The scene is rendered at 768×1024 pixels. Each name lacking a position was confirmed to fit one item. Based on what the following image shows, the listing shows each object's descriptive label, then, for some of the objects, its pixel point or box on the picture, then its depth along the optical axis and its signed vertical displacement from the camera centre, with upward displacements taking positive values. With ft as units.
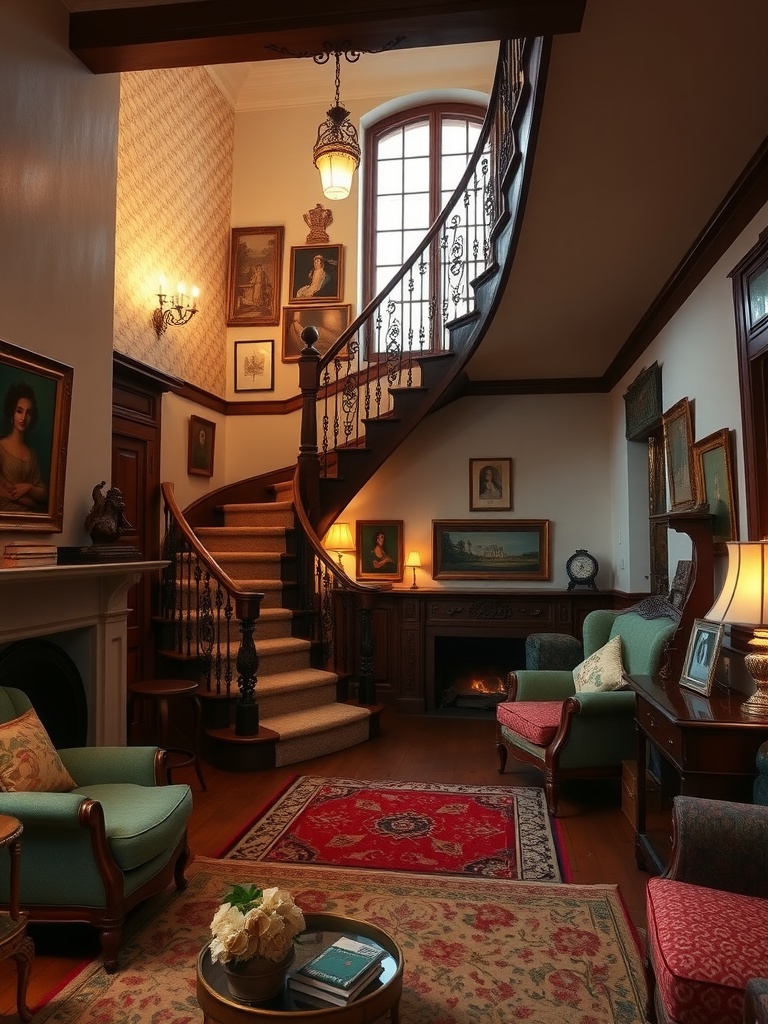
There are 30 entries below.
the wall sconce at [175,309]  20.97 +7.37
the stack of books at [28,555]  10.81 +0.19
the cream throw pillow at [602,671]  14.25 -1.97
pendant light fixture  16.51 +9.00
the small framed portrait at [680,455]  14.93 +2.38
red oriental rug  11.59 -4.38
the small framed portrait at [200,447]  22.56 +3.70
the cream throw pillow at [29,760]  9.22 -2.39
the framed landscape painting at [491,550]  23.75 +0.61
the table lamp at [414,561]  23.13 +0.25
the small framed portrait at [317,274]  26.30 +10.20
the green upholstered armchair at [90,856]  8.46 -3.32
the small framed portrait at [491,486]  24.06 +2.63
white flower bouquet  6.22 -2.98
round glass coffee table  5.99 -3.53
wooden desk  8.93 -2.10
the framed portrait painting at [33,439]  11.16 +1.99
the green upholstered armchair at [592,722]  13.62 -2.85
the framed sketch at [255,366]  25.98 +6.92
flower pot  6.24 -3.37
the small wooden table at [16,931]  7.38 -3.55
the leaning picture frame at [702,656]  10.50 -1.25
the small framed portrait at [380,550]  24.17 +0.61
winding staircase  16.24 +0.50
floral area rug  7.83 -4.46
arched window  26.99 +14.02
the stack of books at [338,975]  6.28 -3.44
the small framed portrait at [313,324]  26.11 +8.42
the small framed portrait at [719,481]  12.51 +1.55
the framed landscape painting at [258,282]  26.37 +9.95
